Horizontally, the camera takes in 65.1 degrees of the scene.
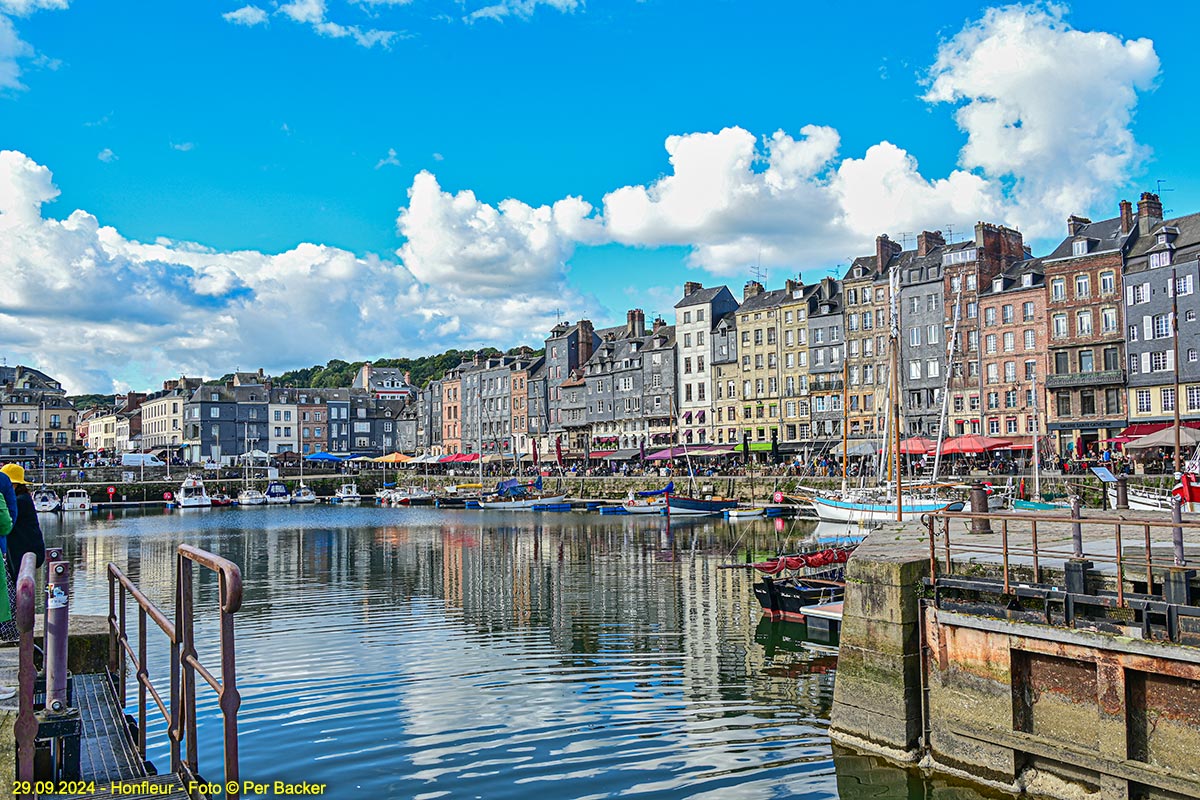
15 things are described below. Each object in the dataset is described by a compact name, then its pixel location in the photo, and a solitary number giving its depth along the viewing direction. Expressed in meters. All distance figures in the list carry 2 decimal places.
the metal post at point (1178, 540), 12.05
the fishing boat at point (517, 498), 84.72
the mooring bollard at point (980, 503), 18.22
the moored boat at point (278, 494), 103.44
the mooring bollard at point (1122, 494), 21.90
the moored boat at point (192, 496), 94.88
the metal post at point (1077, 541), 12.87
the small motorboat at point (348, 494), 104.75
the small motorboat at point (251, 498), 100.00
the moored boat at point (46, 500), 87.88
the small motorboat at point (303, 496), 102.88
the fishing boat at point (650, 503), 72.25
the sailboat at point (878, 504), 47.11
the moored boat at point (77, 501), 91.44
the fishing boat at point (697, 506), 69.50
